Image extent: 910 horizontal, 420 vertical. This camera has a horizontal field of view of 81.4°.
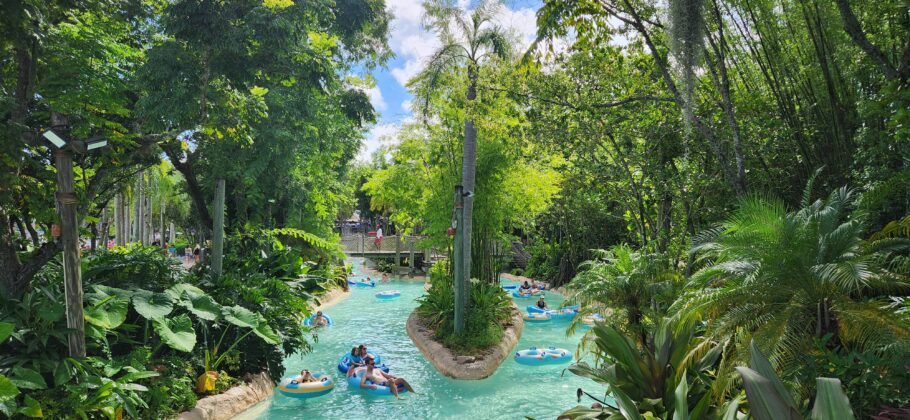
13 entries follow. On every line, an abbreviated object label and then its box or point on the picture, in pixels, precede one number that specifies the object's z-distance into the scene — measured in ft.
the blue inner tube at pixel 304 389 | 25.46
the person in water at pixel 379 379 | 27.32
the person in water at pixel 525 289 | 63.89
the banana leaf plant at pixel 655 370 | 15.67
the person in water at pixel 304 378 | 26.11
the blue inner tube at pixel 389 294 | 63.52
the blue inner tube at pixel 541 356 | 33.42
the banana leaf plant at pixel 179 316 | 19.36
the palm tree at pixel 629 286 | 27.94
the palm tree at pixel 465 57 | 33.94
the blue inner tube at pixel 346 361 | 30.37
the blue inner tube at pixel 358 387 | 27.09
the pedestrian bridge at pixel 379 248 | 92.12
